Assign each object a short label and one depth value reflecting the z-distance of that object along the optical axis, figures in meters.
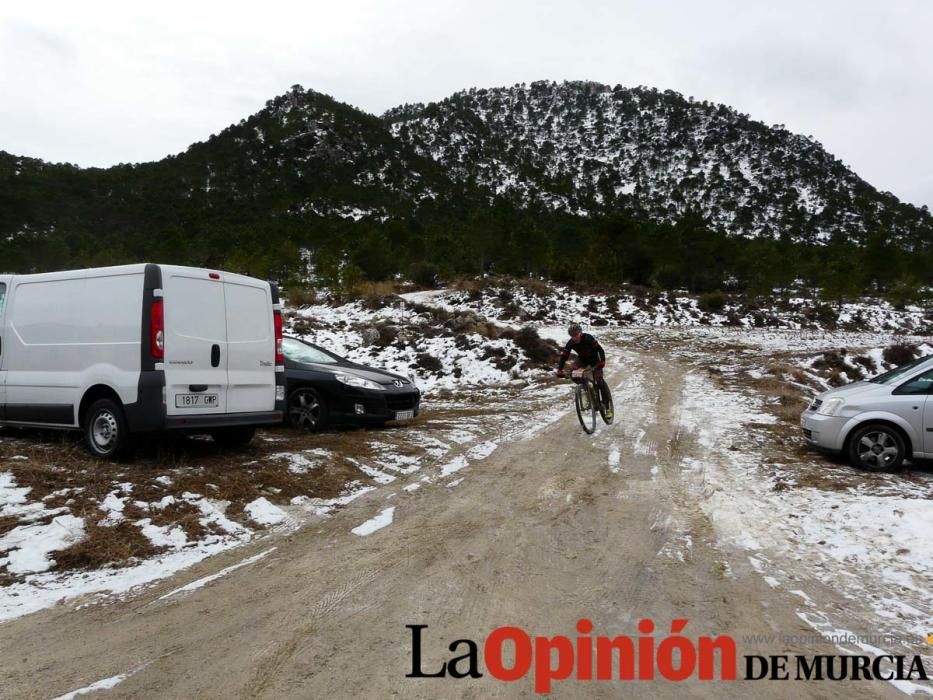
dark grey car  9.39
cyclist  10.20
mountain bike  10.03
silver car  7.20
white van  6.27
